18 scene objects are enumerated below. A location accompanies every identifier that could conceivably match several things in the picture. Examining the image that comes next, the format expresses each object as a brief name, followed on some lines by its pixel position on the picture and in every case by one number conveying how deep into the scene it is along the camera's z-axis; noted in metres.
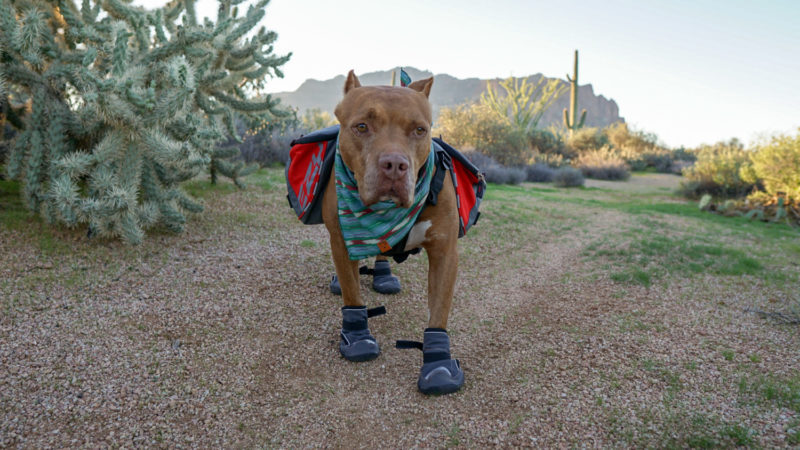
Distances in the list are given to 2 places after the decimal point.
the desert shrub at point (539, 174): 16.23
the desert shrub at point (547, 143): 23.62
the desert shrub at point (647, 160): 21.97
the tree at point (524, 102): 31.05
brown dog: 2.43
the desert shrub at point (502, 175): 13.84
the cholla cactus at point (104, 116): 4.37
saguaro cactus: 30.34
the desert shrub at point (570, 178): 14.74
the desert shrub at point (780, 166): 9.04
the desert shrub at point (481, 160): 14.92
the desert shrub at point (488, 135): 18.03
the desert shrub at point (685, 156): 24.76
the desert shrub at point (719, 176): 11.47
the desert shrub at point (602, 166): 18.00
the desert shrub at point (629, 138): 28.17
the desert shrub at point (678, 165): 20.72
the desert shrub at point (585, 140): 25.65
